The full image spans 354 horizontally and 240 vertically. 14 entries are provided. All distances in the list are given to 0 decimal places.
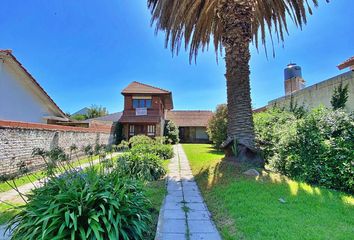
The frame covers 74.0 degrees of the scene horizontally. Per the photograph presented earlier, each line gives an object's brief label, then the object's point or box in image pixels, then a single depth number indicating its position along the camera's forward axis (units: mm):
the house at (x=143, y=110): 28016
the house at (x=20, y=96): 13497
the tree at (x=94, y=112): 49128
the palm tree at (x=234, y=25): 9109
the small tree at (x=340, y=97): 11062
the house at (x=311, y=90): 10945
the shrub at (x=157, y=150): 12124
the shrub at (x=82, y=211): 3393
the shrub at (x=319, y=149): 6641
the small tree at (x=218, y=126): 21219
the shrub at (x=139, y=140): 17797
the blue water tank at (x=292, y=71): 20295
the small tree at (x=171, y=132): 31812
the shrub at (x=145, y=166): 9070
